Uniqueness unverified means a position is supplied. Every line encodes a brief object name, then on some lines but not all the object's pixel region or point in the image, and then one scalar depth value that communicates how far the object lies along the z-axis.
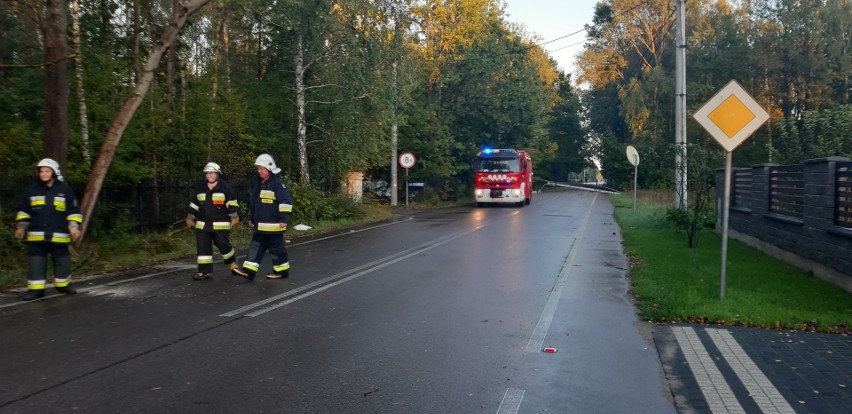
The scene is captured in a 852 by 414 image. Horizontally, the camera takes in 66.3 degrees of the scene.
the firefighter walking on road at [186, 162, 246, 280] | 9.80
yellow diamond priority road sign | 8.18
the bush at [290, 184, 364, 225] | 20.95
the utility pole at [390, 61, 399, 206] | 30.72
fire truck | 33.75
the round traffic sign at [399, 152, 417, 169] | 31.36
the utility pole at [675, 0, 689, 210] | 19.70
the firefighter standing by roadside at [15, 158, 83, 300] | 8.30
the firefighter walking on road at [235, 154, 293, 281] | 9.75
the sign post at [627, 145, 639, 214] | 28.08
